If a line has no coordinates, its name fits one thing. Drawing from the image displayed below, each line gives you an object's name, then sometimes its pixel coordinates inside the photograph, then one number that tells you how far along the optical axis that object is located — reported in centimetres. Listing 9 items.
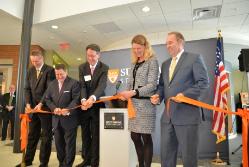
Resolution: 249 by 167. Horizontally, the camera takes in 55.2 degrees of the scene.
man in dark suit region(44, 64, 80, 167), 290
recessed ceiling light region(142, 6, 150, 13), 552
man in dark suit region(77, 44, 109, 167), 298
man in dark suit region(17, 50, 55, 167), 332
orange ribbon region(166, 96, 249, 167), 193
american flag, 391
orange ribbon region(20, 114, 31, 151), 307
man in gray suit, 192
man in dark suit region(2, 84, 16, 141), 711
